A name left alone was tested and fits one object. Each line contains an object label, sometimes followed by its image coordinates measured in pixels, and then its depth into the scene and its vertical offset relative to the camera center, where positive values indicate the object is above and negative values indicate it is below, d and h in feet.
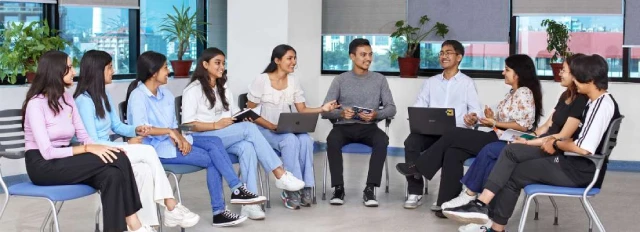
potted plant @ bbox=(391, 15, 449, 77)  29.71 +1.11
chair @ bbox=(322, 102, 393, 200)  22.11 -1.93
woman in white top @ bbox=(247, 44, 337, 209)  21.06 -0.94
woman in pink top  15.49 -1.48
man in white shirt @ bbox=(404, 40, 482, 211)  21.47 -0.68
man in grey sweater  21.75 -1.08
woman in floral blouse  19.72 -1.16
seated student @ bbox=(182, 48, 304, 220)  19.83 -1.23
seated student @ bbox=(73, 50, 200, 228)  16.75 -1.14
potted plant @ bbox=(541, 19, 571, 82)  28.30 +0.84
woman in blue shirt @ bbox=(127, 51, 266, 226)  18.19 -1.45
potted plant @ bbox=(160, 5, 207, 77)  29.63 +1.12
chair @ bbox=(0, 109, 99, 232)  15.15 -1.99
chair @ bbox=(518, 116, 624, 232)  15.99 -2.09
